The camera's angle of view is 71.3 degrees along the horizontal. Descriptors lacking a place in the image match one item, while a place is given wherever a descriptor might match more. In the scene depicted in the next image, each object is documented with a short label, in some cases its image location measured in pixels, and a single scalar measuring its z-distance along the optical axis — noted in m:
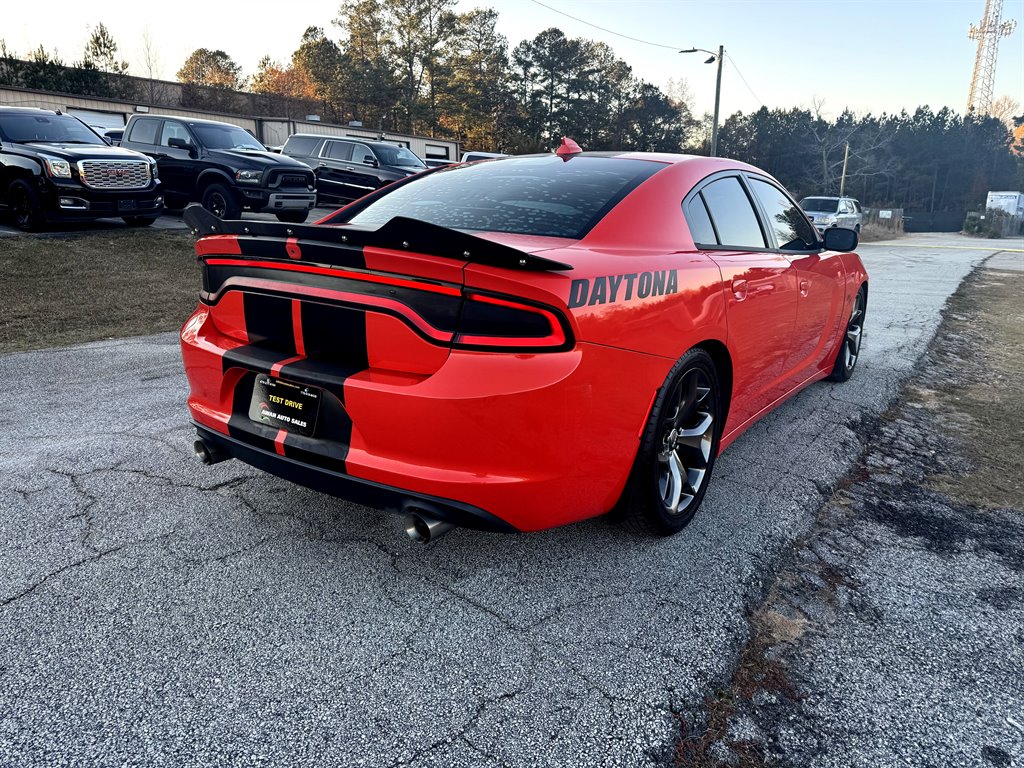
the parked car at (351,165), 15.66
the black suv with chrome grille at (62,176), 10.02
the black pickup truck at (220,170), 12.27
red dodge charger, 2.21
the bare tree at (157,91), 33.06
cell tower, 90.56
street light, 25.51
